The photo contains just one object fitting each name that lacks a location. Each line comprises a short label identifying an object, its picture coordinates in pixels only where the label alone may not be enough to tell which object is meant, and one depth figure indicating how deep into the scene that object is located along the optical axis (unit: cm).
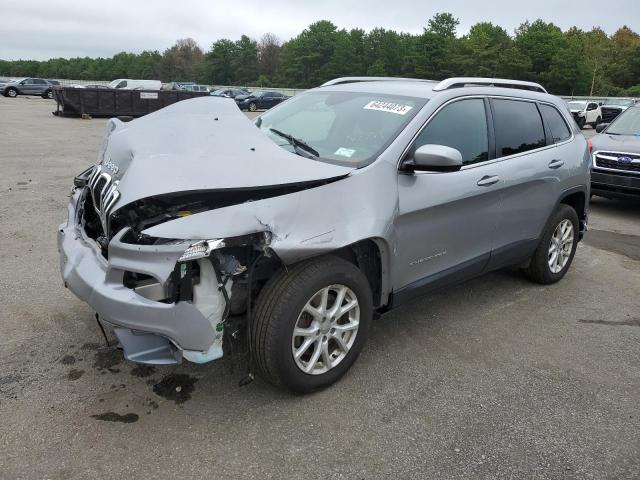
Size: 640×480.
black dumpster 2409
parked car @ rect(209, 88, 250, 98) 4439
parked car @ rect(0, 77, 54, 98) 4088
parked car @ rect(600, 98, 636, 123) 2918
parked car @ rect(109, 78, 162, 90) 3806
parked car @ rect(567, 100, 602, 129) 2872
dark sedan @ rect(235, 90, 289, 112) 3581
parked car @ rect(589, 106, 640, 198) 795
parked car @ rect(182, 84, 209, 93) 4449
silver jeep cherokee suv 263
